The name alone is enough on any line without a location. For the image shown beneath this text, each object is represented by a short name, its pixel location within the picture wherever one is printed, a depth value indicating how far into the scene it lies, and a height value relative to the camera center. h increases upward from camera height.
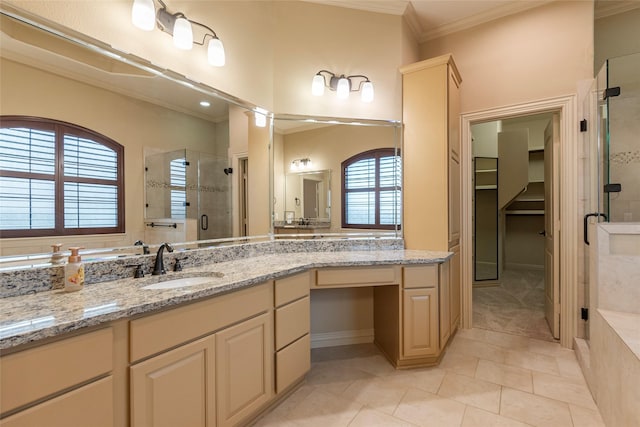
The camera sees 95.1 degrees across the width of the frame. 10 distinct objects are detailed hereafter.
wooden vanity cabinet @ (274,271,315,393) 1.74 -0.72
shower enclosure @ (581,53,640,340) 2.14 +0.55
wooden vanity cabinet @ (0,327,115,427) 0.83 -0.52
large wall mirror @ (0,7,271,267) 1.27 +0.50
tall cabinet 2.44 +0.48
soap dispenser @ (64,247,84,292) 1.26 -0.25
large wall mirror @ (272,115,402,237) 2.52 +0.34
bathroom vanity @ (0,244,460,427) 0.90 -0.52
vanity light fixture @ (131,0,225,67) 1.58 +1.12
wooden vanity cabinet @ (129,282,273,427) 1.13 -0.66
